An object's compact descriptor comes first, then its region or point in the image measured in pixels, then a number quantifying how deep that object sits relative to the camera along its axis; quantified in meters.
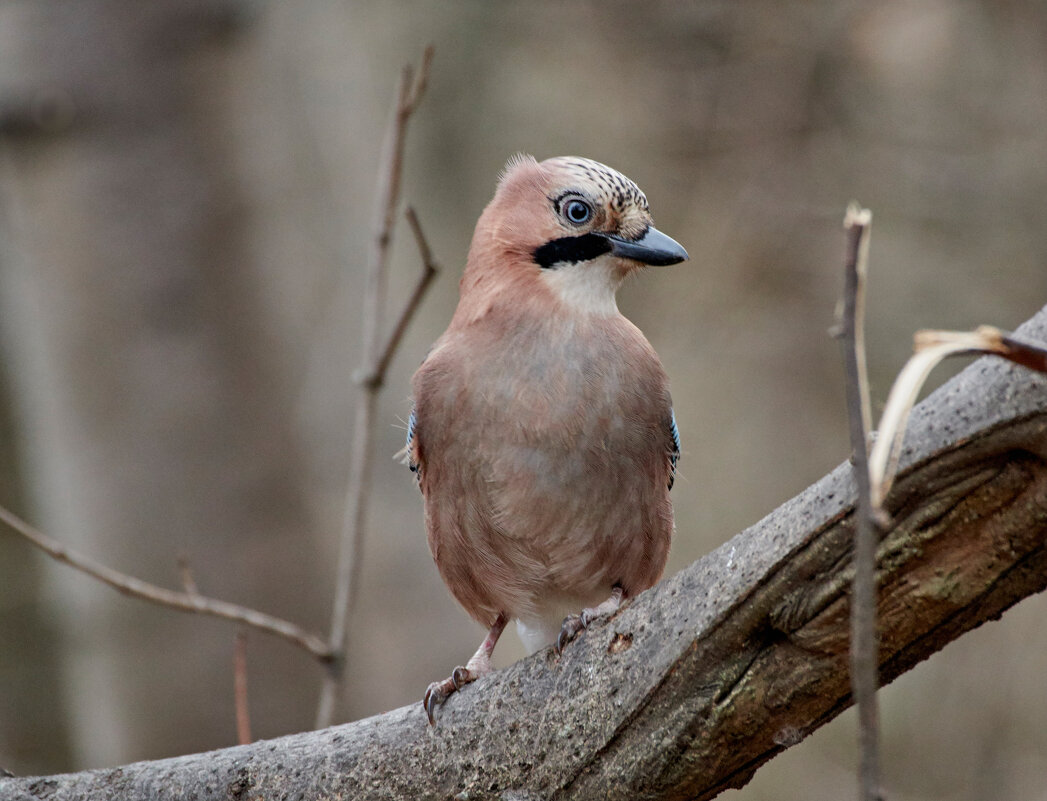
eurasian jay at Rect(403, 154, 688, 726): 6.05
